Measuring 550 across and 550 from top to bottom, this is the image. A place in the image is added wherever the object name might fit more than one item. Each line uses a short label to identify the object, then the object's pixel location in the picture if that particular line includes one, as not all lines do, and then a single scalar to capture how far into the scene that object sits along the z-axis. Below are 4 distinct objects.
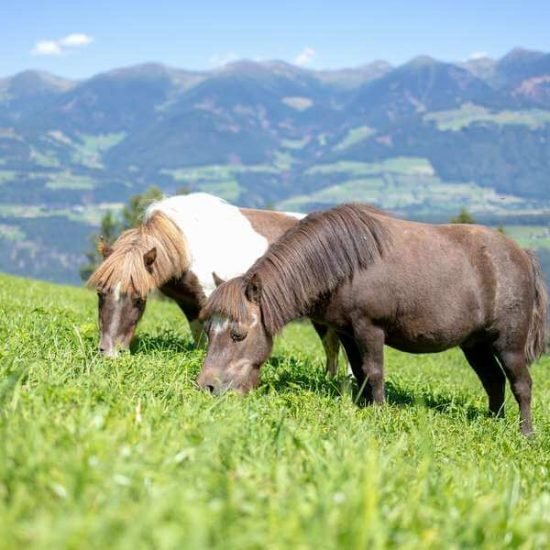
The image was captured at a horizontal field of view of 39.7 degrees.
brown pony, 7.82
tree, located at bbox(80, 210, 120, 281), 113.19
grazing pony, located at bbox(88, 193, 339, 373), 9.21
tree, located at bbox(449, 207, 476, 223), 75.69
